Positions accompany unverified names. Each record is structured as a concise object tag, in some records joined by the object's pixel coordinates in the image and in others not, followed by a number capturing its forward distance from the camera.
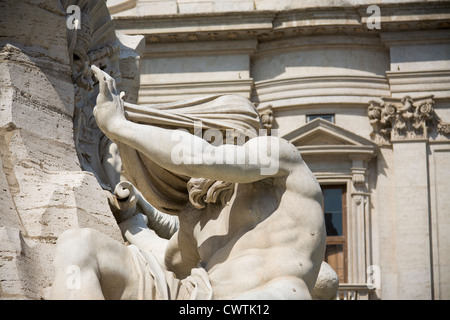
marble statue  5.80
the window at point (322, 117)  26.25
